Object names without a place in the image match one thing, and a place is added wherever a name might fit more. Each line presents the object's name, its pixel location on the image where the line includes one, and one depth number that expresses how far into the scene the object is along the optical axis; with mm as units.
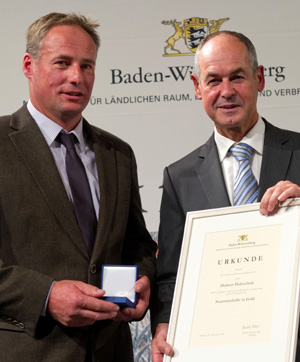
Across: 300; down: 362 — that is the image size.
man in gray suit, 2265
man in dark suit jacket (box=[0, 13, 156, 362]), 2132
